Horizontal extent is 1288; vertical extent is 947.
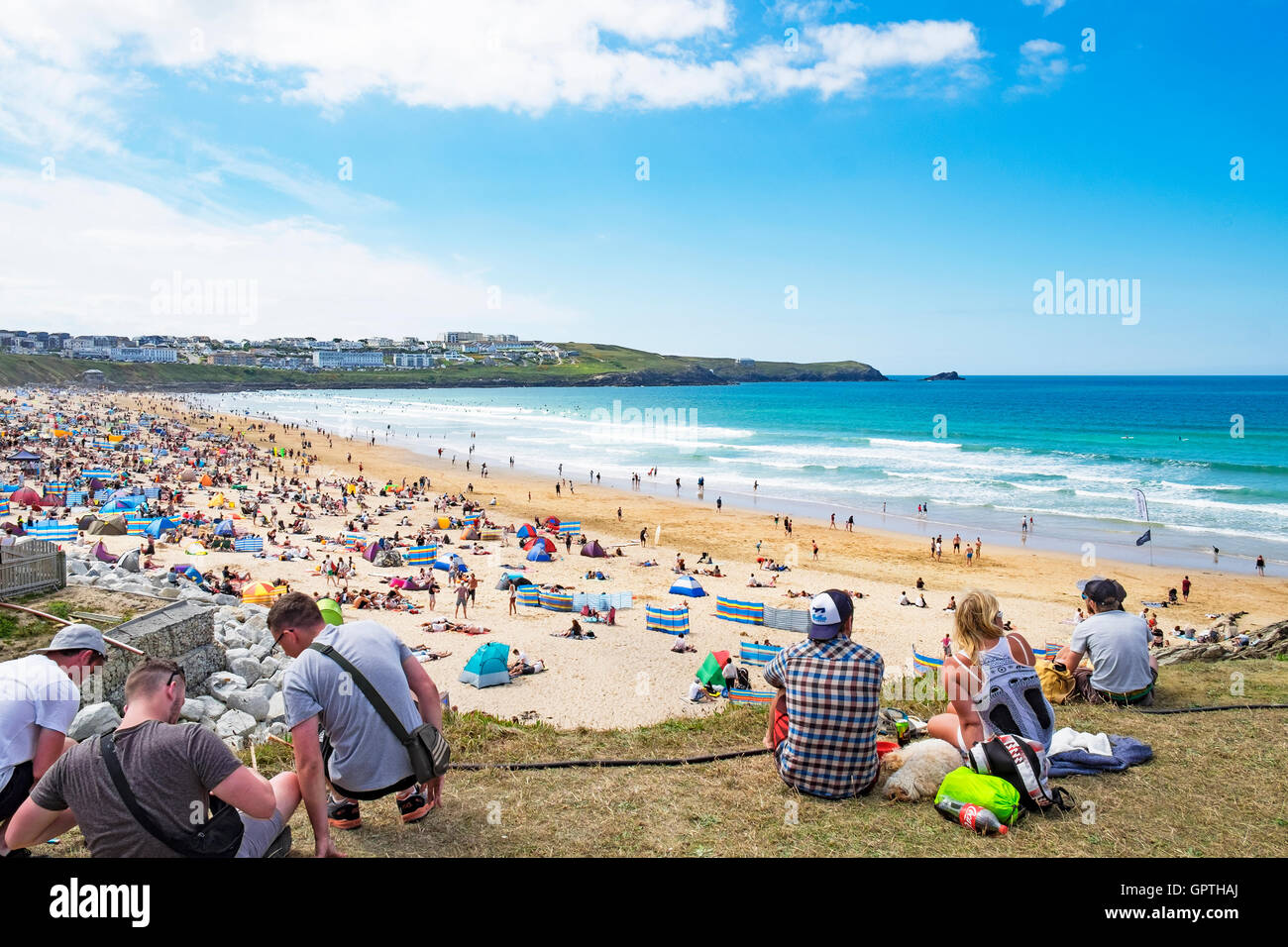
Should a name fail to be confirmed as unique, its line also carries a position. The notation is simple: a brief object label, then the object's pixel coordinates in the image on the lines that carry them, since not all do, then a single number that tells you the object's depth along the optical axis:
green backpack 4.28
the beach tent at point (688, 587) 20.88
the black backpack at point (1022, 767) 4.39
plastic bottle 4.22
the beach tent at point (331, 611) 11.57
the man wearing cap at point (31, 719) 3.70
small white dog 4.64
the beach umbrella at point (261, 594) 16.49
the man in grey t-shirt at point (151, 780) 2.98
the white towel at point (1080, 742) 5.35
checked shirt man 4.47
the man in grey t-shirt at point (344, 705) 3.66
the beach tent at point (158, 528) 22.98
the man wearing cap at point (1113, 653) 6.39
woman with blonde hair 4.68
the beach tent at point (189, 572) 17.16
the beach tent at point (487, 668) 13.55
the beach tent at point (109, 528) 22.47
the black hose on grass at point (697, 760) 5.39
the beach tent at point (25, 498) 26.30
